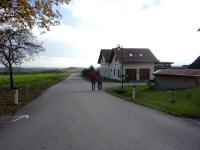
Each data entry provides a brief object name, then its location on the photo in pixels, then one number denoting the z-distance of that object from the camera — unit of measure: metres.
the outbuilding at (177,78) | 12.61
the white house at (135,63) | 24.38
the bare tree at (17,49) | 15.88
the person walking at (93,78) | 13.71
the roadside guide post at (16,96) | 8.42
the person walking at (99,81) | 13.82
